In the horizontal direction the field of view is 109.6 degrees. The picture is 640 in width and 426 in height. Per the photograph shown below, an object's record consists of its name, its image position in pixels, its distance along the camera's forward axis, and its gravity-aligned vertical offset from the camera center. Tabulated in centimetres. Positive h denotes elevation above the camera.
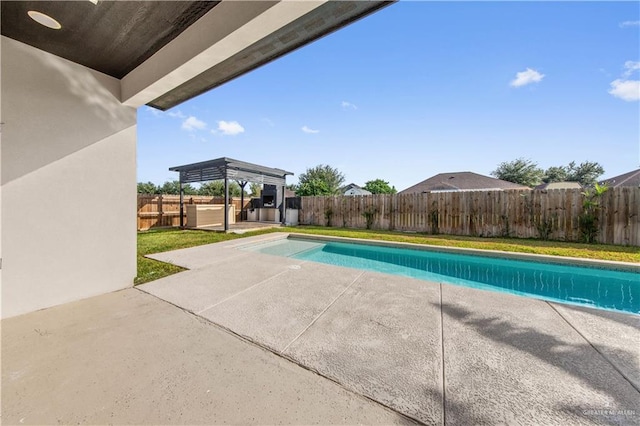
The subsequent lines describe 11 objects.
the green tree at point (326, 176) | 3157 +511
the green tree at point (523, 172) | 2766 +503
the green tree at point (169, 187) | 3165 +333
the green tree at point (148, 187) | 2979 +315
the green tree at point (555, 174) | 3123 +534
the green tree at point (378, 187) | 3192 +359
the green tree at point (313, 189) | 1933 +192
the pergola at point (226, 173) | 945 +179
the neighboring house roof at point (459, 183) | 1698 +226
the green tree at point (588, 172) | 2995 +540
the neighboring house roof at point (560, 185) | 1881 +237
